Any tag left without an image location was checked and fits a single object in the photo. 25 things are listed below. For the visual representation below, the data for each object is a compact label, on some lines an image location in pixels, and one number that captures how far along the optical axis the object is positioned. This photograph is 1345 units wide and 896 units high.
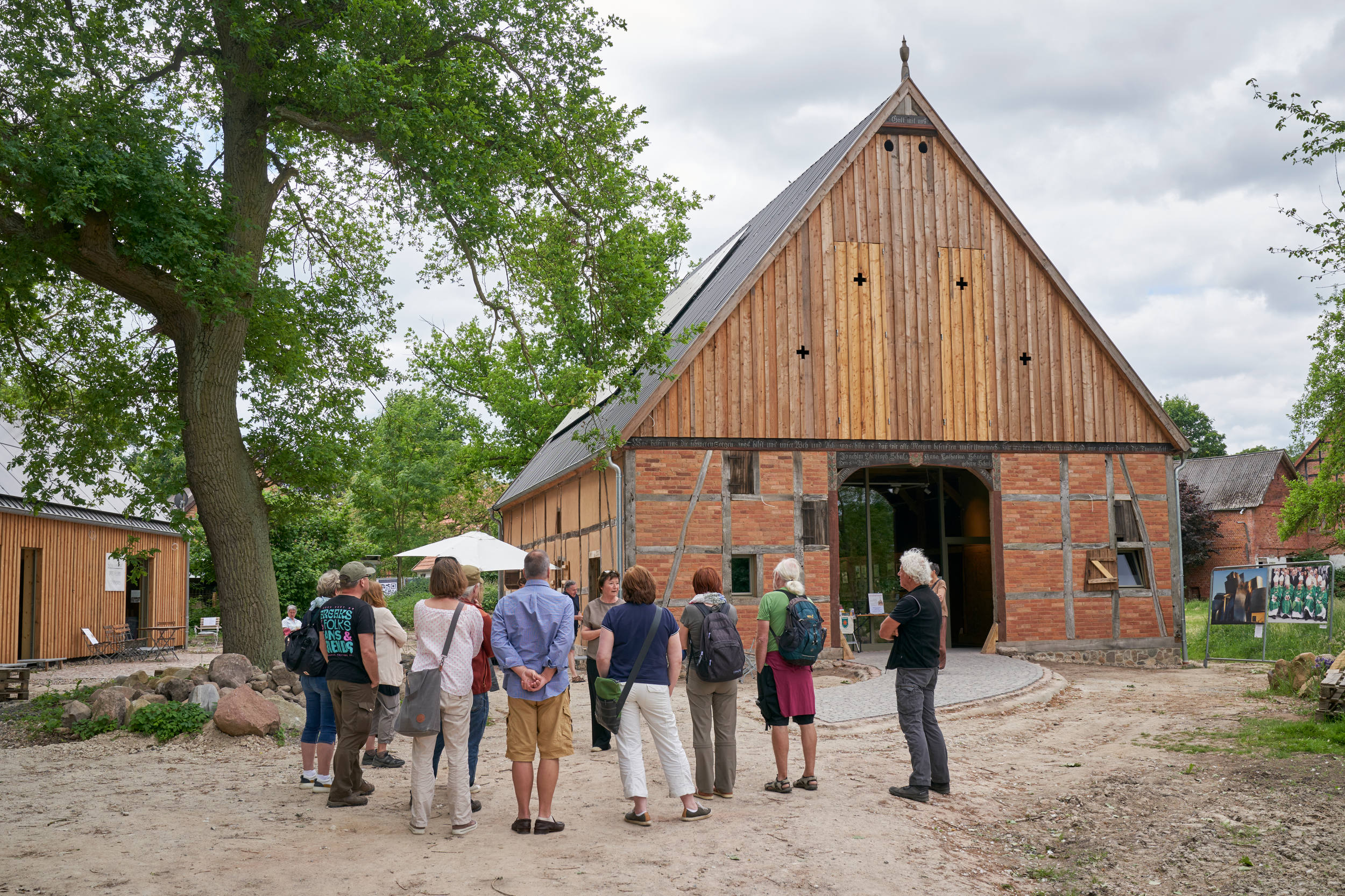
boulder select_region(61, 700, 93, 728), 10.14
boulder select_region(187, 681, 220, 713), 10.21
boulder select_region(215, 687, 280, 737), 9.69
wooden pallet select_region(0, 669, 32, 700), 13.24
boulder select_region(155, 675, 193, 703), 10.55
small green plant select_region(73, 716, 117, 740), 9.97
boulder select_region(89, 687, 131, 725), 10.15
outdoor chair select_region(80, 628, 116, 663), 20.98
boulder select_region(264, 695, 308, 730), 10.16
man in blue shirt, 6.15
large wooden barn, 15.70
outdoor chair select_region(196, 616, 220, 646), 27.30
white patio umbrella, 13.20
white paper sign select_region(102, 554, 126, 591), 21.73
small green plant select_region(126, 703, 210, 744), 9.75
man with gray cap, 6.83
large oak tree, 11.00
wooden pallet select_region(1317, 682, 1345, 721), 9.84
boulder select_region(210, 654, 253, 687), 10.82
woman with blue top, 6.51
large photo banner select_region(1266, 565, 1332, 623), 14.68
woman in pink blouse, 6.23
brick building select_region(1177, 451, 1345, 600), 42.84
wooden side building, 17.95
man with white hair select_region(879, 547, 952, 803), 7.24
